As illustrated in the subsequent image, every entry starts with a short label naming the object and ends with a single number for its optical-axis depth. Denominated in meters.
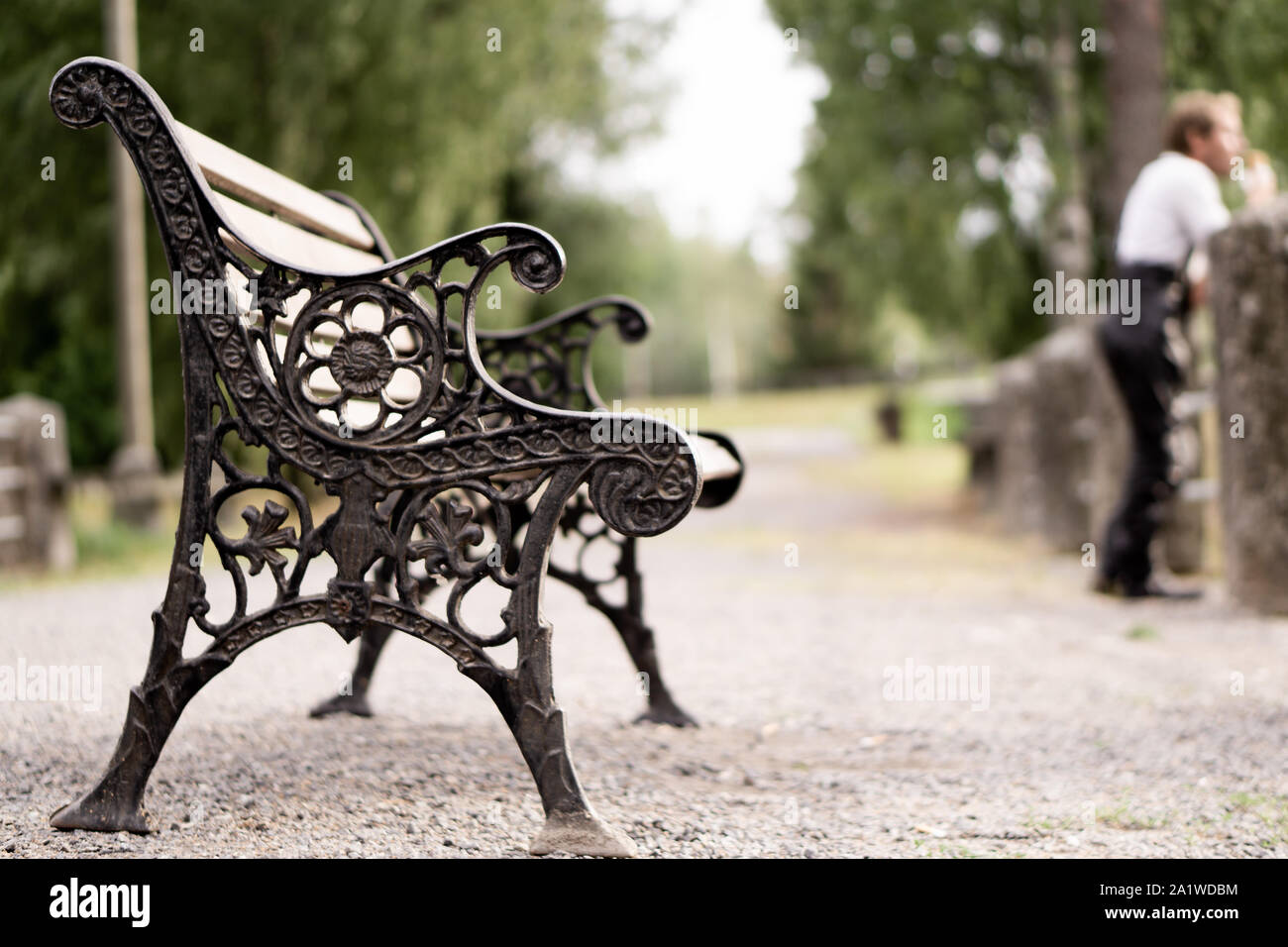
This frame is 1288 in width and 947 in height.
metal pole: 10.03
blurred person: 5.72
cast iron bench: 2.41
